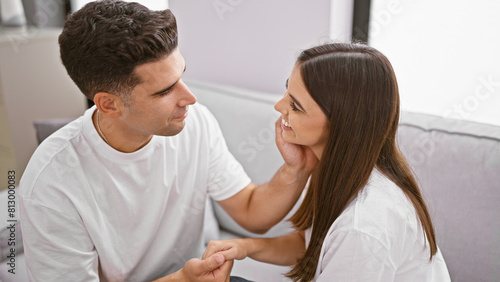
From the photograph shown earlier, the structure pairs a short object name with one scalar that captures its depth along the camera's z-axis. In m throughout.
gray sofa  1.33
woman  1.02
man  1.15
